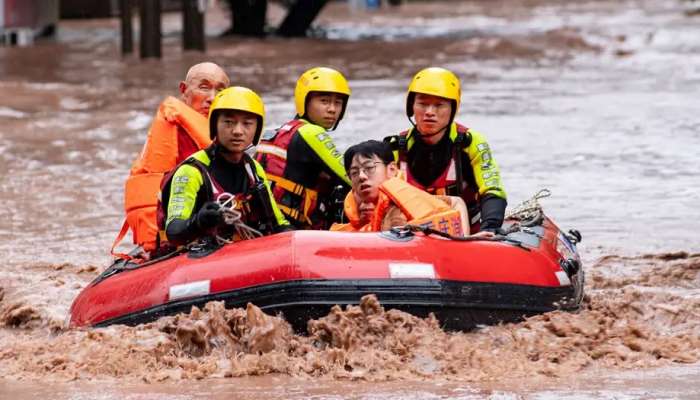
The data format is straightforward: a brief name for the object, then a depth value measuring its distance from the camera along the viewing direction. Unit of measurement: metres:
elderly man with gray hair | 15.76
